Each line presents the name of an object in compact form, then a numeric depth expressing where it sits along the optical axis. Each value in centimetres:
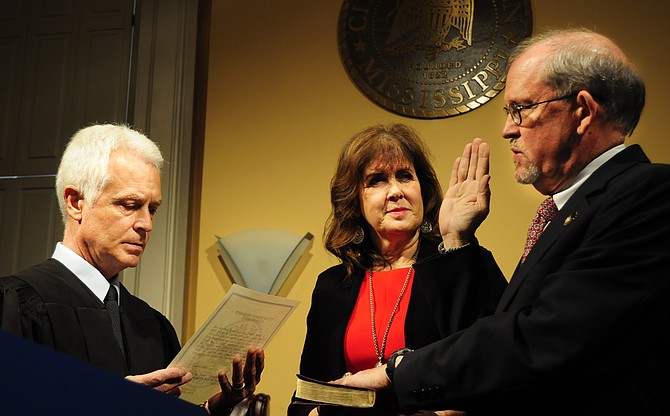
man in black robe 217
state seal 414
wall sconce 411
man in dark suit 155
